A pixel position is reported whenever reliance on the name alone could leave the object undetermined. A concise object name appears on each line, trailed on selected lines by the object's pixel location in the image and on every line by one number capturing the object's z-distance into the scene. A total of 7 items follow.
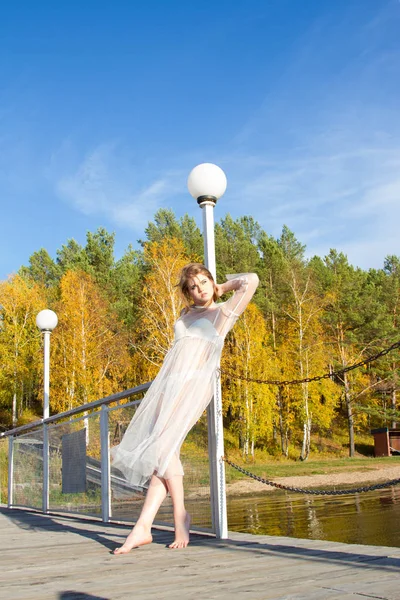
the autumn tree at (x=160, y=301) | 22.25
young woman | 3.18
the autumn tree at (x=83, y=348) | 24.44
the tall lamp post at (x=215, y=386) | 3.77
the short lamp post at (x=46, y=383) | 6.80
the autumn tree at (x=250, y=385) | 26.22
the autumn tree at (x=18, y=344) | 28.00
